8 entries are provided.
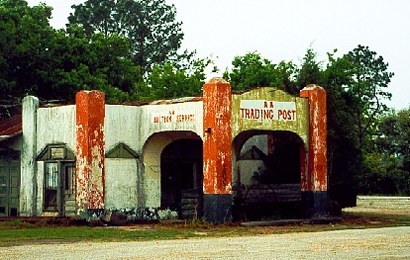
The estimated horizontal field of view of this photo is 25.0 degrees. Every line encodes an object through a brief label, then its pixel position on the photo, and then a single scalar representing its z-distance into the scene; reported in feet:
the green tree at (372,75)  215.10
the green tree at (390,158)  192.13
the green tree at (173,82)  186.09
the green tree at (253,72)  157.28
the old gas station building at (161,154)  103.82
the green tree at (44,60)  142.20
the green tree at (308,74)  128.06
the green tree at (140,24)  263.29
